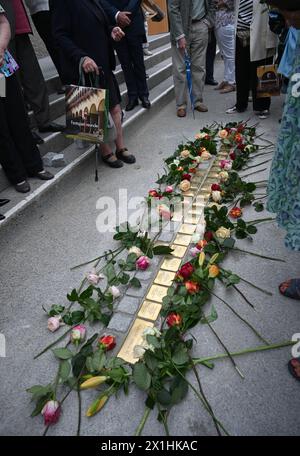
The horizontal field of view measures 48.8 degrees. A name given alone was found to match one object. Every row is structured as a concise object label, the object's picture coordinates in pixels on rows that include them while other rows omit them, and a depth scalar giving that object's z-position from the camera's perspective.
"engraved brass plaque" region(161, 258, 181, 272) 2.17
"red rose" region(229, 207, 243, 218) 2.54
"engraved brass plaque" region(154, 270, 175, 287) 2.06
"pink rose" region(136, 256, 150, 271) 2.09
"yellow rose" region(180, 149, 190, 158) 3.42
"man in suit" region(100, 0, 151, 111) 3.98
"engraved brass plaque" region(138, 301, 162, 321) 1.86
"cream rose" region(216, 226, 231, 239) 2.26
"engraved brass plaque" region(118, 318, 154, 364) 1.65
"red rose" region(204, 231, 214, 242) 2.26
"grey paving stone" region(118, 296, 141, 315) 1.90
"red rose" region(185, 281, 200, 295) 1.85
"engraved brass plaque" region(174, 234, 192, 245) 2.38
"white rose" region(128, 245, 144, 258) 2.19
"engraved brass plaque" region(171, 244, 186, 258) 2.27
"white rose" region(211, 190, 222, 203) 2.70
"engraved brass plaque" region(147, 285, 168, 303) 1.97
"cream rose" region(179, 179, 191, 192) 2.86
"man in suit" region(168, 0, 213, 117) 4.18
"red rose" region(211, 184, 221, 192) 2.77
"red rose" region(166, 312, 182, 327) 1.67
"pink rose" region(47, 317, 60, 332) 1.81
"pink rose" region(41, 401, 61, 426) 1.39
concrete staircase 2.82
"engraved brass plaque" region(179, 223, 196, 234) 2.49
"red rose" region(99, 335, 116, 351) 1.63
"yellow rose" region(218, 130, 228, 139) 3.69
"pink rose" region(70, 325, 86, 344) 1.69
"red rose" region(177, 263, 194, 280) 1.90
